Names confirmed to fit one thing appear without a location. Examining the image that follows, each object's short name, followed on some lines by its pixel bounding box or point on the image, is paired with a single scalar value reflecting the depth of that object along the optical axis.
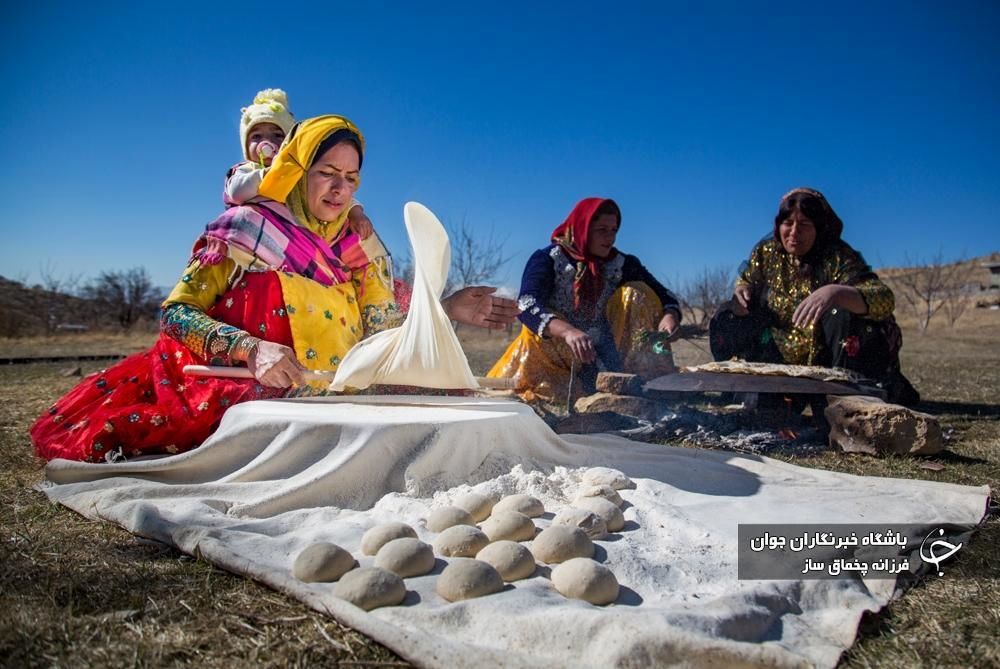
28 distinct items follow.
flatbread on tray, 3.34
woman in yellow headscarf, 2.54
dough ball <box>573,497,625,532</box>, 1.84
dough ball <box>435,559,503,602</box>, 1.37
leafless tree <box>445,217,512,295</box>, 17.61
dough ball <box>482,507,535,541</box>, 1.75
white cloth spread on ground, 1.19
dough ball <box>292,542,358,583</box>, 1.47
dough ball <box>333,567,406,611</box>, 1.33
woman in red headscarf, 4.36
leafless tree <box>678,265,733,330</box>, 21.61
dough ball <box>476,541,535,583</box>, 1.49
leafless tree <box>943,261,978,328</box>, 23.80
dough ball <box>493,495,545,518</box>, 1.92
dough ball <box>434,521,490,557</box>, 1.64
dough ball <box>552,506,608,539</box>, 1.77
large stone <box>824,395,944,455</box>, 2.90
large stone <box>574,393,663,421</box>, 3.85
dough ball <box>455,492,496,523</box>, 1.94
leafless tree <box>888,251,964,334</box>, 23.89
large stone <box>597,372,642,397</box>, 3.92
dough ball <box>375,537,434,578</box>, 1.50
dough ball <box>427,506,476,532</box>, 1.82
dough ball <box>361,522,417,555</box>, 1.66
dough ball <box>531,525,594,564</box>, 1.59
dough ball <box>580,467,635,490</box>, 2.16
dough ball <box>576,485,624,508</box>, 2.03
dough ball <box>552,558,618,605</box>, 1.38
